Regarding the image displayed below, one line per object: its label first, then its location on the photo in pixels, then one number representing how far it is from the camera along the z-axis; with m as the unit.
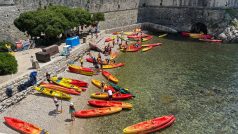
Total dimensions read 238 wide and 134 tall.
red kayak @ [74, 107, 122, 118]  14.12
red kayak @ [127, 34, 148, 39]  31.52
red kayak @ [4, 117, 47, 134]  12.51
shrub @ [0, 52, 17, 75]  16.42
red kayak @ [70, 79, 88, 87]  17.71
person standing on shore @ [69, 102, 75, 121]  13.66
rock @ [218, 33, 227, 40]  31.25
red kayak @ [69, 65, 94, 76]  19.87
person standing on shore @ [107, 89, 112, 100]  15.97
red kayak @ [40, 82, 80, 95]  16.63
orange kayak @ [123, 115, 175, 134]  12.80
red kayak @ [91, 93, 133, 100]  16.20
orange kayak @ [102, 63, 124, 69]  21.37
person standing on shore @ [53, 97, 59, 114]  14.40
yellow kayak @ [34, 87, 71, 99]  15.95
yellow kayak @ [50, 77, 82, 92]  17.02
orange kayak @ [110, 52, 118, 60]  23.97
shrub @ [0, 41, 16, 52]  21.54
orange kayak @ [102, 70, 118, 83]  18.73
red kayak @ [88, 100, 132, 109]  15.07
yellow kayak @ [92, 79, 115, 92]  17.31
